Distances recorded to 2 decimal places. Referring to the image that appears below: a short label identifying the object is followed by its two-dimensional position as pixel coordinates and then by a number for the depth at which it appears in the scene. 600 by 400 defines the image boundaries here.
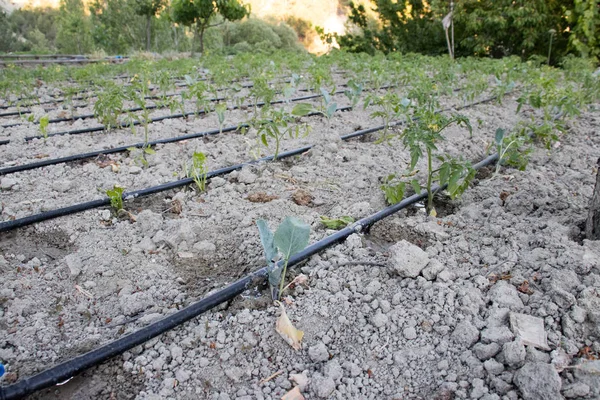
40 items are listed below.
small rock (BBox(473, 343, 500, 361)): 1.31
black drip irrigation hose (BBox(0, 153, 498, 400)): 1.23
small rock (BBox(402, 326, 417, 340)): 1.43
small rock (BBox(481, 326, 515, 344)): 1.34
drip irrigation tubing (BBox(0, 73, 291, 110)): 4.81
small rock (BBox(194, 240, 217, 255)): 1.98
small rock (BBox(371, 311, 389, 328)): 1.49
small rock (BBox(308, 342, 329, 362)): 1.38
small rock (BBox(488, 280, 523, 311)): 1.49
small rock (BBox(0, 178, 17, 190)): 2.58
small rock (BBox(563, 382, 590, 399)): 1.14
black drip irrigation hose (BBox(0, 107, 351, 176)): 2.78
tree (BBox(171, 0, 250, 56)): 11.46
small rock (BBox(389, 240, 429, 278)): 1.67
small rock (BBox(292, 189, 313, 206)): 2.41
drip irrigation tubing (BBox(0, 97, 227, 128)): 3.98
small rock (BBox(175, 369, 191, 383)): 1.32
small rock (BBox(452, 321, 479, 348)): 1.38
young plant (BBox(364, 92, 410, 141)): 3.40
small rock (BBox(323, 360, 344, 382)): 1.30
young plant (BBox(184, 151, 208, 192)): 2.49
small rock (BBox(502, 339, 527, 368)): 1.26
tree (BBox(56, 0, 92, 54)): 15.56
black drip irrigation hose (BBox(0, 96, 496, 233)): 2.13
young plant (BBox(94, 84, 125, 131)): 3.32
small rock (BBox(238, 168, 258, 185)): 2.66
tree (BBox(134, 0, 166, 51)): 12.98
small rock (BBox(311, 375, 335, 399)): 1.26
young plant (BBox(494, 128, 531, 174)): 2.73
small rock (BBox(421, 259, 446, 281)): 1.67
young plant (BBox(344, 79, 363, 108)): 4.33
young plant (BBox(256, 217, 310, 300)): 1.53
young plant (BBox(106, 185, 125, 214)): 2.28
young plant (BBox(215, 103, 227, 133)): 3.36
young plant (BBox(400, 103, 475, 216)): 2.07
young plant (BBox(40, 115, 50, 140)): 3.31
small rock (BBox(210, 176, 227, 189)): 2.63
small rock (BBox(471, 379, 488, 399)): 1.21
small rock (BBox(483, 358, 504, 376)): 1.26
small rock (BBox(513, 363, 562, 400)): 1.14
